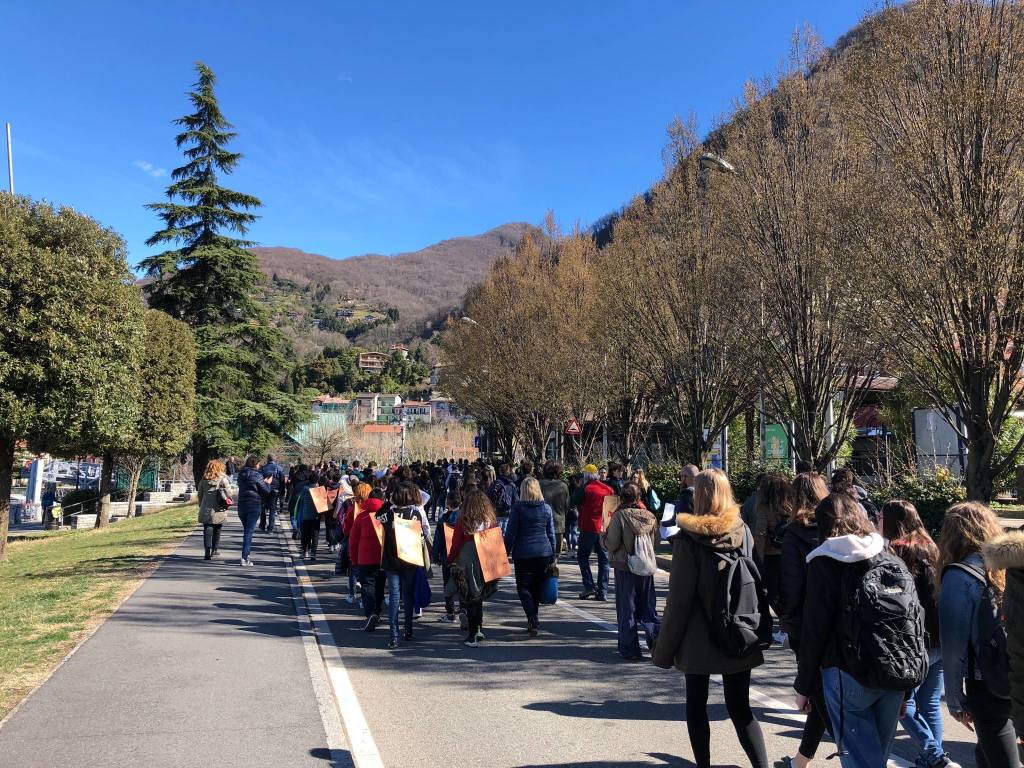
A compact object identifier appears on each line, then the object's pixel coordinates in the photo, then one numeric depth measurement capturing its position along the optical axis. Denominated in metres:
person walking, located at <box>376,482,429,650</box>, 7.77
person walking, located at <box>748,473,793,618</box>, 5.64
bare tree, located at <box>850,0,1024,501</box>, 8.97
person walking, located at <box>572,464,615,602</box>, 10.46
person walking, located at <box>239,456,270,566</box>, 13.18
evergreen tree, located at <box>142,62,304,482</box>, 32.34
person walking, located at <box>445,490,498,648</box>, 7.67
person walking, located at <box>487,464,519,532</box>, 13.83
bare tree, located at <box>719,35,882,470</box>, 13.20
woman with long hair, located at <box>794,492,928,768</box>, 3.40
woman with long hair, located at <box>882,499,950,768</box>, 4.36
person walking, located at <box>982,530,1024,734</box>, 3.19
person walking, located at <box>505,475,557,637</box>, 8.21
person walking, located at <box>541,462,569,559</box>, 11.58
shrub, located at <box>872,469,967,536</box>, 11.40
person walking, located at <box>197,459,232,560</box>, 13.05
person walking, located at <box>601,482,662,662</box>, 7.18
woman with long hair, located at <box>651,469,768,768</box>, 4.03
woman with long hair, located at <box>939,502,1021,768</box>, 3.44
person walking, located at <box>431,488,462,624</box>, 8.89
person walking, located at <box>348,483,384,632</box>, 8.37
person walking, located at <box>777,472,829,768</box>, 3.99
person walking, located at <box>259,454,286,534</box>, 18.45
